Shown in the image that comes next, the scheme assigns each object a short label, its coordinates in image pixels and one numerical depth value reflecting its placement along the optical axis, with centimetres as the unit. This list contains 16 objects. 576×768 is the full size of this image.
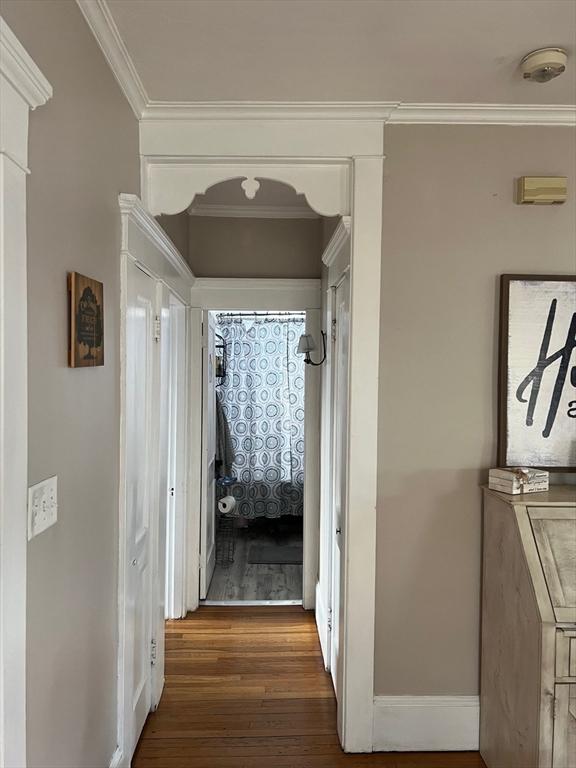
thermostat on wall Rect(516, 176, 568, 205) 232
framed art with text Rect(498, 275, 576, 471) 236
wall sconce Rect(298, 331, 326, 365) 372
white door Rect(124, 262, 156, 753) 215
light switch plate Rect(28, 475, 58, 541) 130
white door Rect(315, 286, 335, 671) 315
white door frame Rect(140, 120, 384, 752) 233
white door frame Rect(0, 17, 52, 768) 113
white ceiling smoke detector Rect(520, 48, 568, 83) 187
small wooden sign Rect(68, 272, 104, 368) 152
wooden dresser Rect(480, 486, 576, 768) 184
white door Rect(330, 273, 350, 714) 249
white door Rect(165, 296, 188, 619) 371
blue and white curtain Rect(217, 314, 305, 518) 582
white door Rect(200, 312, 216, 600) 394
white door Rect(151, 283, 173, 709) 263
